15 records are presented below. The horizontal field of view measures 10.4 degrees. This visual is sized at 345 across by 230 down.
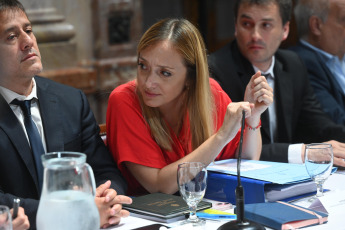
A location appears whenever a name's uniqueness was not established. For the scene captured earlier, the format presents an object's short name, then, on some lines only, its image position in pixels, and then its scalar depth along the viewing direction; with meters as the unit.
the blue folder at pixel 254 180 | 4.94
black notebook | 4.82
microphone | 4.66
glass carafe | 4.47
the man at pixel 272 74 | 5.80
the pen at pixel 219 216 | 4.83
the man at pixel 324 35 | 6.30
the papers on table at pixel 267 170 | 4.98
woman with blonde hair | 5.15
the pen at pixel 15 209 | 4.59
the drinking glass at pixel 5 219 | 4.48
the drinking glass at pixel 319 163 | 4.99
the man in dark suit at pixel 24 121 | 5.02
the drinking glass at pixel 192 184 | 4.78
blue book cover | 4.74
